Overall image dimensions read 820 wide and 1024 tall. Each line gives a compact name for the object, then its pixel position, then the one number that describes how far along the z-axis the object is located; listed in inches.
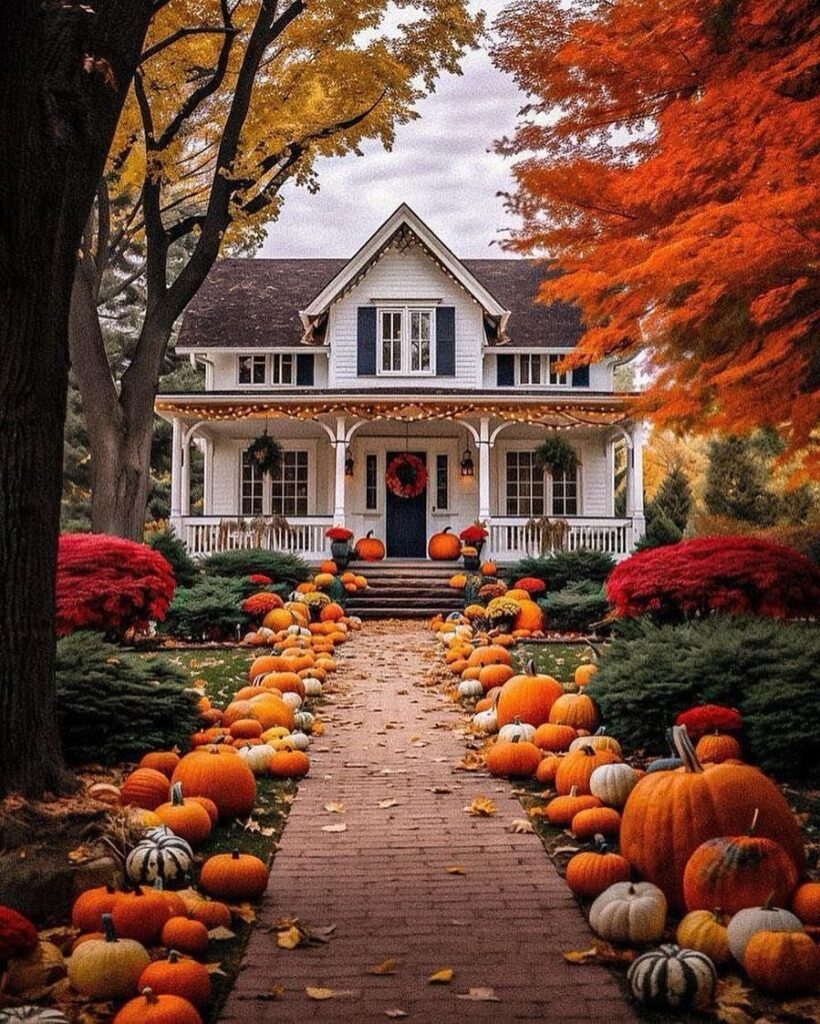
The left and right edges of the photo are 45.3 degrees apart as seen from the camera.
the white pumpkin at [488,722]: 301.1
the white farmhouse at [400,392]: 858.1
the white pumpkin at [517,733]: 260.5
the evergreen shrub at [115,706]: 238.4
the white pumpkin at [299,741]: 266.2
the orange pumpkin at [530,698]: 293.4
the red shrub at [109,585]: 373.1
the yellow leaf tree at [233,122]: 501.0
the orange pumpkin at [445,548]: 805.2
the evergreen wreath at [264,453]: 810.8
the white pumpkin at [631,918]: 145.3
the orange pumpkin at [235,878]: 163.9
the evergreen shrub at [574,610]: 577.3
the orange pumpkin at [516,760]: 252.1
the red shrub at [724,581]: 342.0
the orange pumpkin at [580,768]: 220.7
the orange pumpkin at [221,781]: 208.8
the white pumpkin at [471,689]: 359.9
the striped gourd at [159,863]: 165.6
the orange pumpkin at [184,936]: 140.6
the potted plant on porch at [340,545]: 740.6
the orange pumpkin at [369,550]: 808.3
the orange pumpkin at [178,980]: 123.4
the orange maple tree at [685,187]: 253.4
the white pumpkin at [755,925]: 134.9
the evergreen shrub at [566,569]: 676.1
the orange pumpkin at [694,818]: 165.0
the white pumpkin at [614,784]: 206.8
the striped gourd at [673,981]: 124.7
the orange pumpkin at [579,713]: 278.2
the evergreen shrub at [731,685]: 235.0
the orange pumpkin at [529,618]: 565.9
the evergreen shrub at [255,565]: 682.2
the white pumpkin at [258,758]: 252.2
